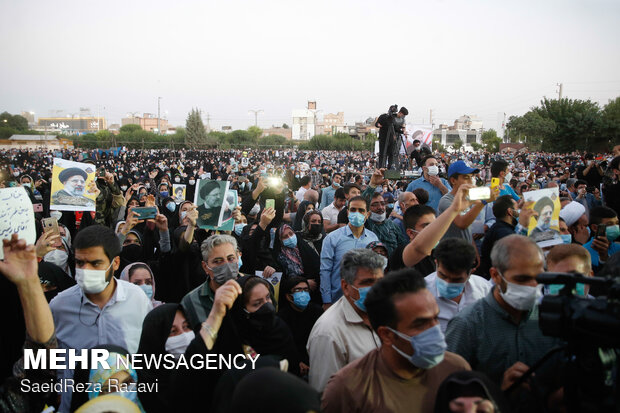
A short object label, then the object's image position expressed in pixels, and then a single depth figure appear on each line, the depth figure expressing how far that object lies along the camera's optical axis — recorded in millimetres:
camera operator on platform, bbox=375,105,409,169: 8883
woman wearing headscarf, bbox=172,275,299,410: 2268
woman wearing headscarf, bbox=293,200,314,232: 7041
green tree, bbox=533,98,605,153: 41969
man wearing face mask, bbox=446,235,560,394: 2242
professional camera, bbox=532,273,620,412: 1489
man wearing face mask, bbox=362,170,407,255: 5305
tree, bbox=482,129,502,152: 67369
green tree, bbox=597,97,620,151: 40938
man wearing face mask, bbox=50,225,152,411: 2969
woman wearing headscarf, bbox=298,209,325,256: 5500
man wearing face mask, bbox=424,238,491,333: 2871
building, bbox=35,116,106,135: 164000
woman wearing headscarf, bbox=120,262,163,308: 3766
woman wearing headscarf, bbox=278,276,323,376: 4035
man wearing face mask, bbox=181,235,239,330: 3006
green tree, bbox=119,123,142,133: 106700
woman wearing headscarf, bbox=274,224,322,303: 4992
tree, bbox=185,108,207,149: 95262
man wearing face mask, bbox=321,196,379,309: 4430
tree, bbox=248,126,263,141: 120288
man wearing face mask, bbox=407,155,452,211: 6246
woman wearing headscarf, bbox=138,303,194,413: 2541
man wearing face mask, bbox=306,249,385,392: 2529
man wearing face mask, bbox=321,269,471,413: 1956
